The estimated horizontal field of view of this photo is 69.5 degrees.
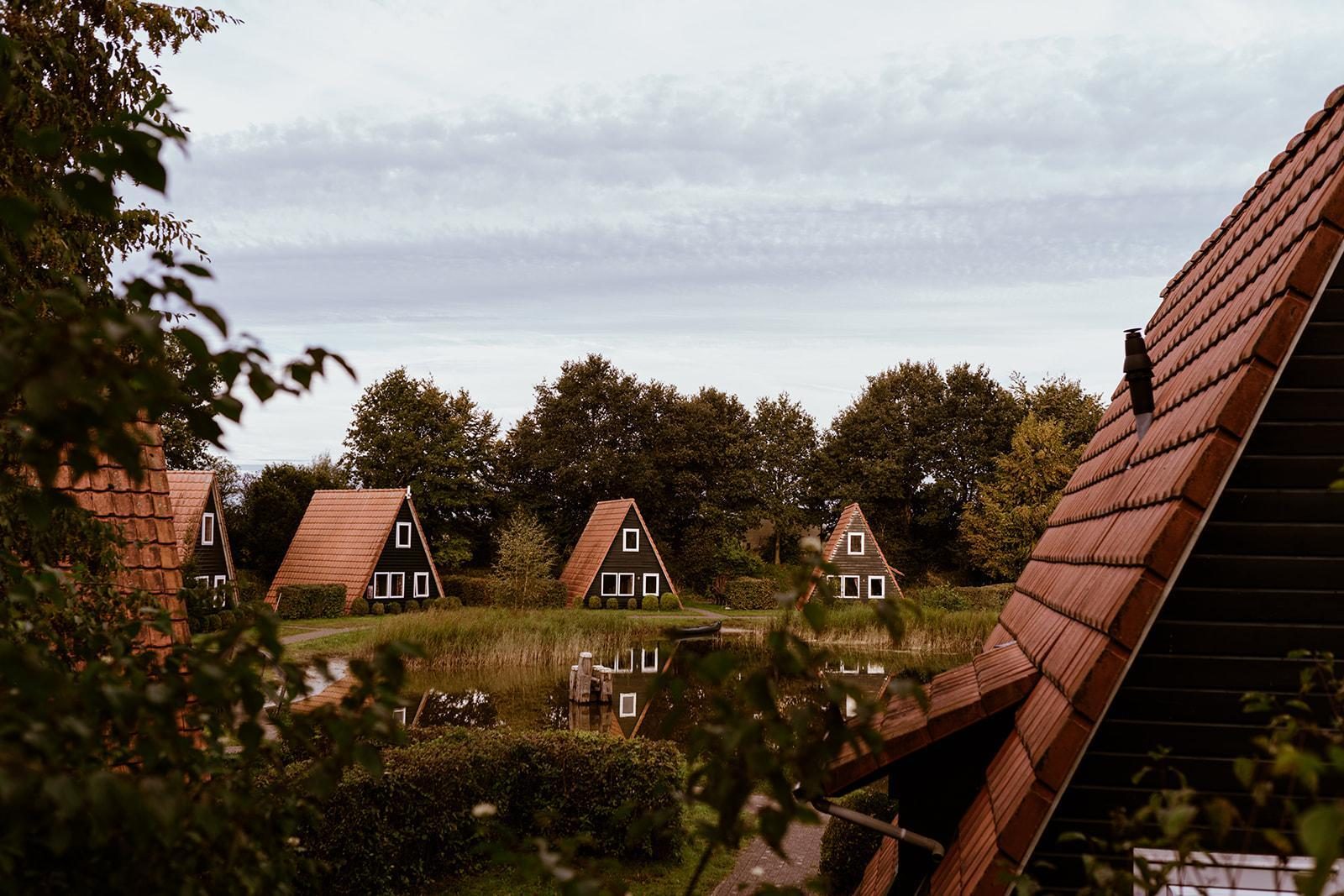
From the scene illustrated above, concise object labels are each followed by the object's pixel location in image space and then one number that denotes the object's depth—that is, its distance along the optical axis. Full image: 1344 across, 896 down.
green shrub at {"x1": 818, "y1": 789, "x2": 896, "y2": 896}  9.12
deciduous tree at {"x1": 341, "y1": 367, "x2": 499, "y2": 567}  43.09
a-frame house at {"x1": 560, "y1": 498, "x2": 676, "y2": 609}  38.16
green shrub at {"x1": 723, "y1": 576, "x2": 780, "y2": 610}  40.16
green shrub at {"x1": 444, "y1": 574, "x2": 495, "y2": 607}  37.06
